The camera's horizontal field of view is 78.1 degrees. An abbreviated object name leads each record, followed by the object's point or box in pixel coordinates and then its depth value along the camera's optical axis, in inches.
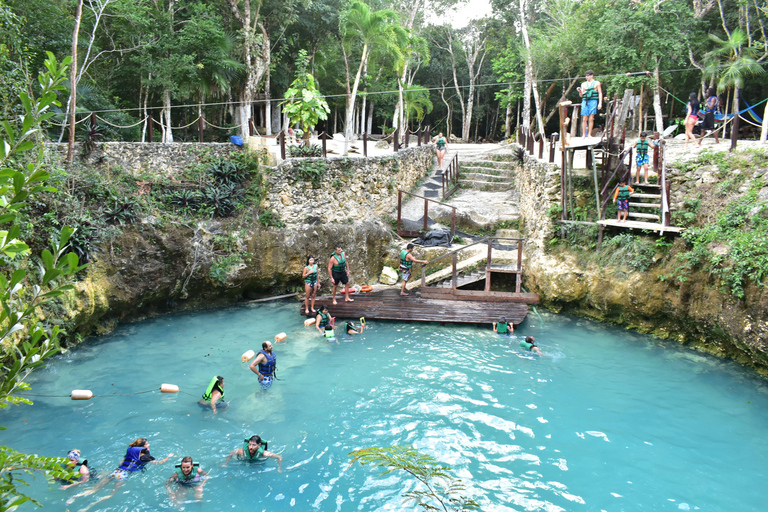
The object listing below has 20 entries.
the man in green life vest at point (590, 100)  527.5
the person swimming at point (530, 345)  411.5
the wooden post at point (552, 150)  559.1
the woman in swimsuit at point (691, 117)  537.5
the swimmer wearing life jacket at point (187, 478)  251.1
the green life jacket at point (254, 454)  273.4
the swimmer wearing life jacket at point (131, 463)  256.8
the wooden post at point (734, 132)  450.9
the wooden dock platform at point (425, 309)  479.8
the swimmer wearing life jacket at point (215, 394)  325.1
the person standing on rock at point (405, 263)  520.7
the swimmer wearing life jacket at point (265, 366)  348.8
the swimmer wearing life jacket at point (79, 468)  246.7
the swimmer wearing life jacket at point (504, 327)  452.8
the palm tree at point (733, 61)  667.4
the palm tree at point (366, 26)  658.2
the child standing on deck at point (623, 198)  463.1
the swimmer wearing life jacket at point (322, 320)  466.6
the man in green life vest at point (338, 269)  493.7
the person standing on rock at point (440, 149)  871.7
